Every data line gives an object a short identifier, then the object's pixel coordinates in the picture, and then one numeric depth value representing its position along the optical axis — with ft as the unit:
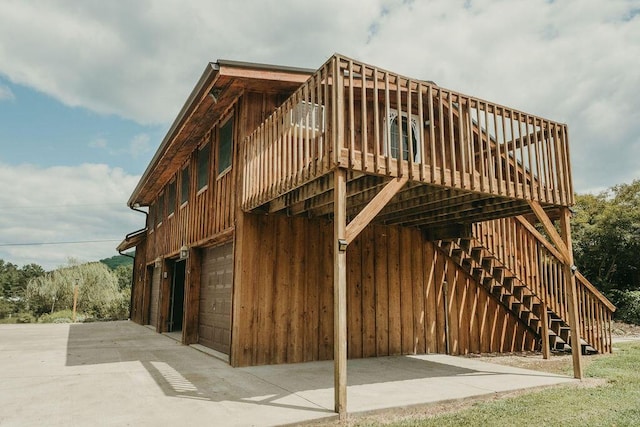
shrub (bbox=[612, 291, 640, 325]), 50.34
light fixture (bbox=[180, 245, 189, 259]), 34.19
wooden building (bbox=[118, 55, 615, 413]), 17.95
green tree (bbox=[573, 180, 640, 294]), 58.59
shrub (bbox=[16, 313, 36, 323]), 83.14
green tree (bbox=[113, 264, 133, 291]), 196.65
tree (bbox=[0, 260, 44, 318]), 117.29
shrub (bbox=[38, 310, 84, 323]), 73.00
